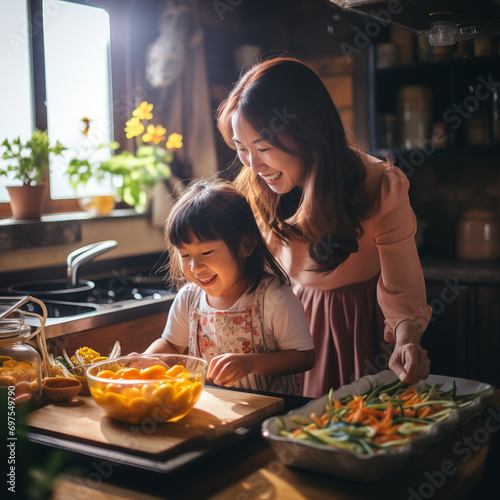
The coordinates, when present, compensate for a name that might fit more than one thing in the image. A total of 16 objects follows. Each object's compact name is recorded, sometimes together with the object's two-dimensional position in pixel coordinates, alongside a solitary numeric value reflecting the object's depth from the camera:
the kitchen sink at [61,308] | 2.03
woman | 1.44
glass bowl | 1.00
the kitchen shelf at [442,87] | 3.07
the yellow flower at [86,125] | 2.70
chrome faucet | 2.09
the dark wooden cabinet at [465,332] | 2.77
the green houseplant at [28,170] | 2.39
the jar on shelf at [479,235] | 3.06
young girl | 1.42
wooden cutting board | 0.95
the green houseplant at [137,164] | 2.76
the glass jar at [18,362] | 1.08
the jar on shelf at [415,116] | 3.17
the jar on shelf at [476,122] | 3.05
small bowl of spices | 1.16
